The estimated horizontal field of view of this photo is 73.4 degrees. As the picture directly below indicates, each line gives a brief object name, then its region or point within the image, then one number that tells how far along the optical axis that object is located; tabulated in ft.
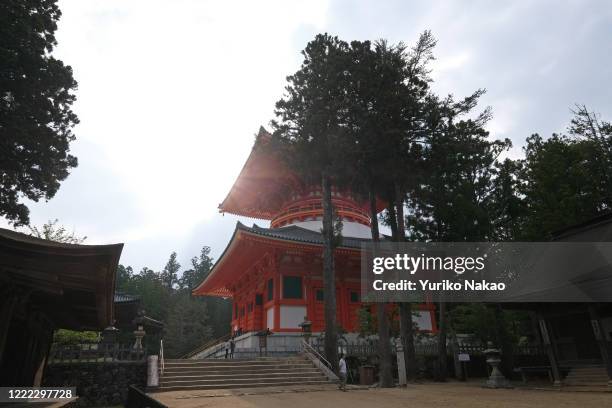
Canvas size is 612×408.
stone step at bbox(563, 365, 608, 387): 40.14
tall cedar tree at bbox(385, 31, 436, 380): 47.88
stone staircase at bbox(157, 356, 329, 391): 41.56
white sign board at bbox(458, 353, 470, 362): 53.36
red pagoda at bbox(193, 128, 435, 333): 65.21
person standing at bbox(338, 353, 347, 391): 39.52
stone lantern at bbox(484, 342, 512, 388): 42.57
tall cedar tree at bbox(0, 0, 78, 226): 45.70
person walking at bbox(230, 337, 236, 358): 60.17
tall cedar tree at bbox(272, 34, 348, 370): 49.42
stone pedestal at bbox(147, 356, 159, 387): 40.27
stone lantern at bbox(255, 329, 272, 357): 57.62
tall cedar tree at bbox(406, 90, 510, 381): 49.73
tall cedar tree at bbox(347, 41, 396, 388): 47.15
